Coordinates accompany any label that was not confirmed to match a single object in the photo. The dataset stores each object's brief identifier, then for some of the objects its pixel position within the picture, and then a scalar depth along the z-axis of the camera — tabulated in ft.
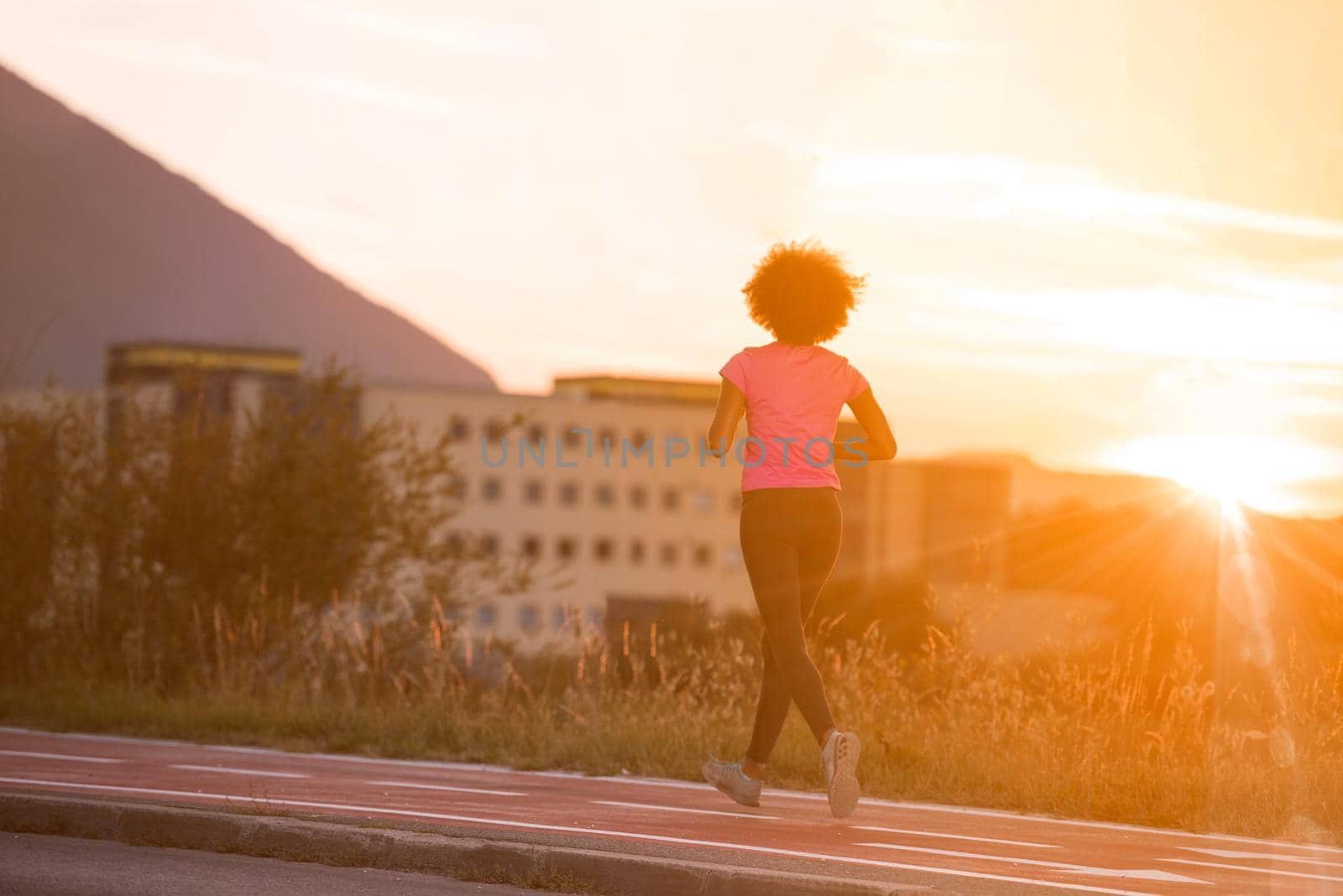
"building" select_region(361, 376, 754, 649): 557.74
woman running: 24.63
